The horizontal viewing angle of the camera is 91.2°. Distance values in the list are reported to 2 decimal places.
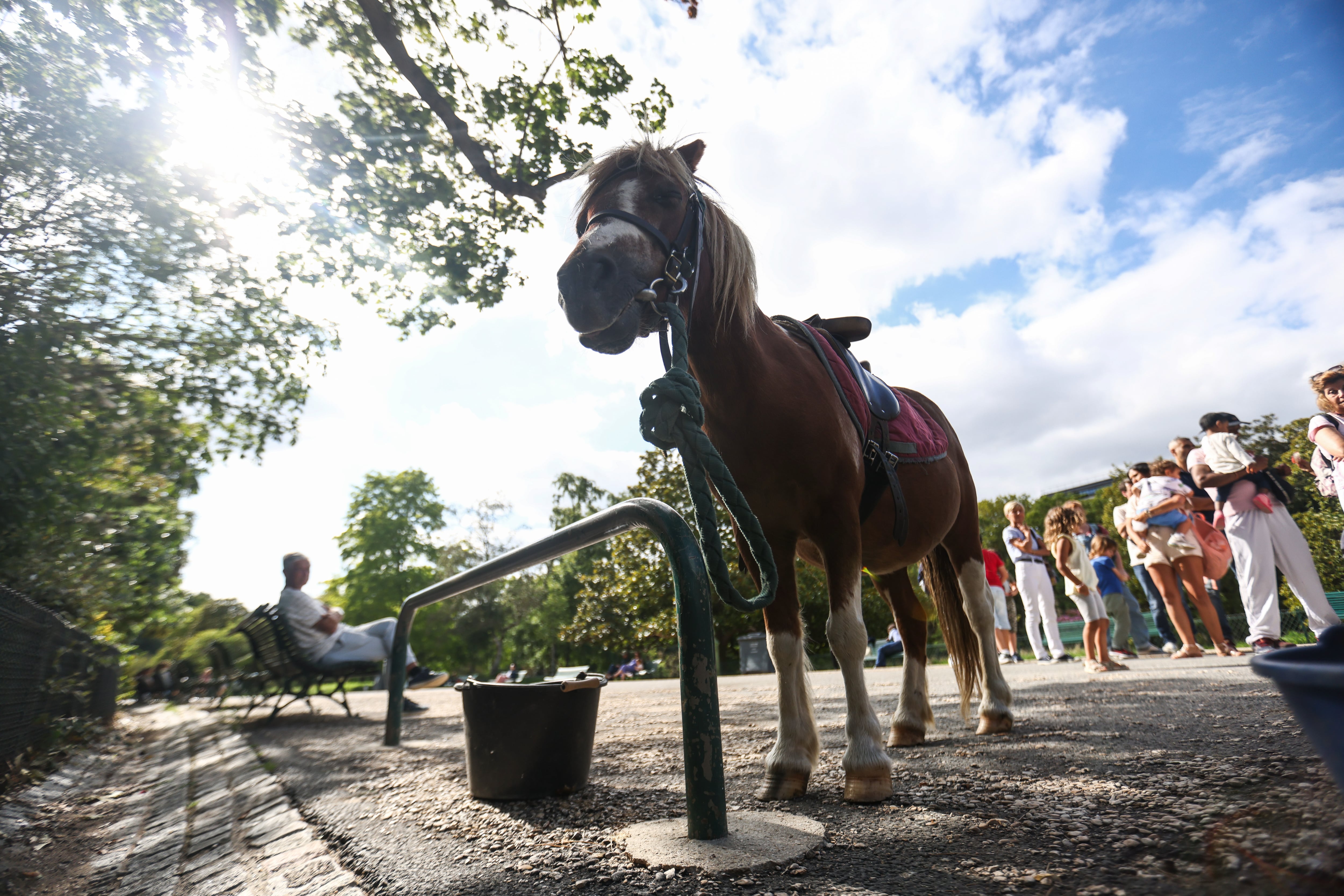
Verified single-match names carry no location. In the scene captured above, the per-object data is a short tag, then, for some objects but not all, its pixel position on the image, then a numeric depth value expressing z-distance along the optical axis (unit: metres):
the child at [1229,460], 5.61
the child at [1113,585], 8.12
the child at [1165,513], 7.22
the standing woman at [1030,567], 8.89
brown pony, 2.29
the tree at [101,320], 5.55
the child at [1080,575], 7.25
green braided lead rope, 1.89
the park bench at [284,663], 6.93
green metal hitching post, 1.86
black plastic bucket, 2.71
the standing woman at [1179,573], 7.16
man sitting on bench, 7.00
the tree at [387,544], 35.75
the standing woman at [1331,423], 4.80
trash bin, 15.46
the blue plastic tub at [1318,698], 0.72
